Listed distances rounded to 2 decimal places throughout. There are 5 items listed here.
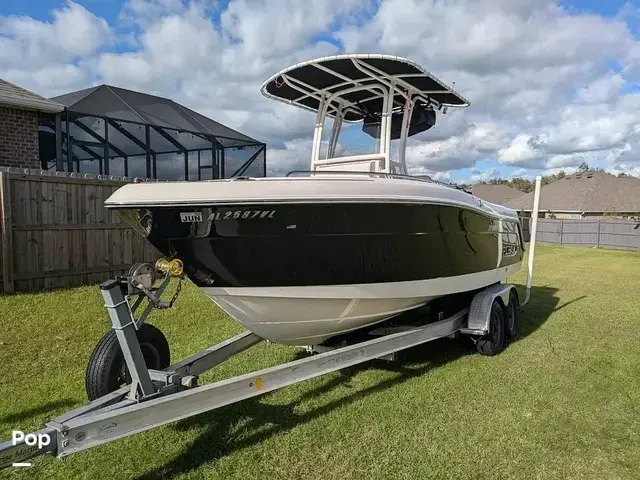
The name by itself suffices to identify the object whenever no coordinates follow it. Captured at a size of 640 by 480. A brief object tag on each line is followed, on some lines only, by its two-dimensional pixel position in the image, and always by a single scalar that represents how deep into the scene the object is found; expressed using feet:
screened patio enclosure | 36.86
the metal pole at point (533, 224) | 23.40
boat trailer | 7.91
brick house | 32.35
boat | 10.46
